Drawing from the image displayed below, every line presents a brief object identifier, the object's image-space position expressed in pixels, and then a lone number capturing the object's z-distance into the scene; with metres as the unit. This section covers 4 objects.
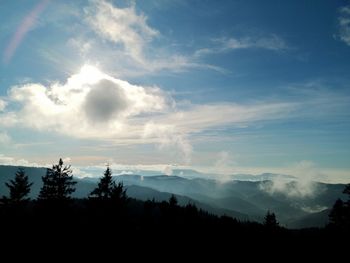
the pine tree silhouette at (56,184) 33.53
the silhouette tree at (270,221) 76.31
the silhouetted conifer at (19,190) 40.03
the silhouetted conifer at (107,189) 33.16
